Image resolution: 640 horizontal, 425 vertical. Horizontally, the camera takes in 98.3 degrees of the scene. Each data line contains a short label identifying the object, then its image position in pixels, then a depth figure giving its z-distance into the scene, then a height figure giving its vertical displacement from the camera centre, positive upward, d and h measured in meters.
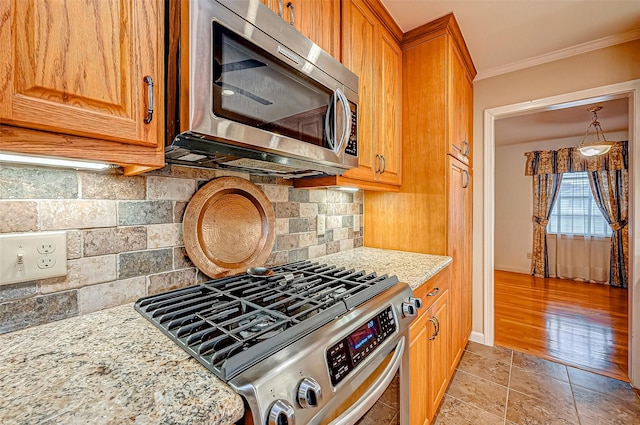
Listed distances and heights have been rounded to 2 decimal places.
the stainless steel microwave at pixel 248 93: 0.68 +0.36
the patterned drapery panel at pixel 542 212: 4.95 +0.01
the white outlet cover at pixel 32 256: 0.70 -0.12
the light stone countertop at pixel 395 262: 1.34 -0.28
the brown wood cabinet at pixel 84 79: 0.50 +0.27
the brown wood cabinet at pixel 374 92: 1.37 +0.70
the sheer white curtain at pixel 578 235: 4.65 -0.40
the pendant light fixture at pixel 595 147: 3.11 +0.75
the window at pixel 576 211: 4.69 +0.03
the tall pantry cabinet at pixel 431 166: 1.74 +0.31
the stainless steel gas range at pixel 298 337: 0.55 -0.30
